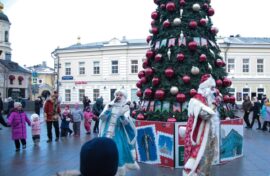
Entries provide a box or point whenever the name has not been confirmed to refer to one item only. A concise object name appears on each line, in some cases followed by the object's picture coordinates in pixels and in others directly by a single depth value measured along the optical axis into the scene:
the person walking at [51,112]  13.61
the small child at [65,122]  15.46
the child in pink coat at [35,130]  12.94
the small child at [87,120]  16.89
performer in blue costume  7.54
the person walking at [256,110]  18.93
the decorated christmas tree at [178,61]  9.23
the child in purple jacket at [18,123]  11.39
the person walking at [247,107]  19.06
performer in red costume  6.03
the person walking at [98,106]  16.61
